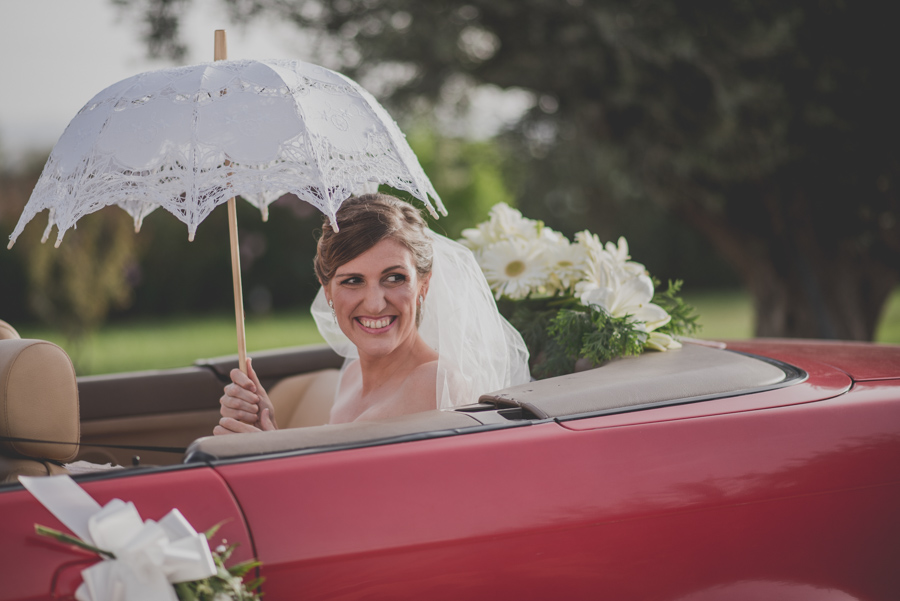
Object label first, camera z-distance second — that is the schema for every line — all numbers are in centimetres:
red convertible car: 266
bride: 307
